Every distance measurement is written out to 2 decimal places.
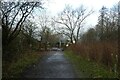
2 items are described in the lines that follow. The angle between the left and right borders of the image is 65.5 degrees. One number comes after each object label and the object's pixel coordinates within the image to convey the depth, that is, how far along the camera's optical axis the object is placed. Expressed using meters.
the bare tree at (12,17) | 6.66
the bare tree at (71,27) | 26.08
